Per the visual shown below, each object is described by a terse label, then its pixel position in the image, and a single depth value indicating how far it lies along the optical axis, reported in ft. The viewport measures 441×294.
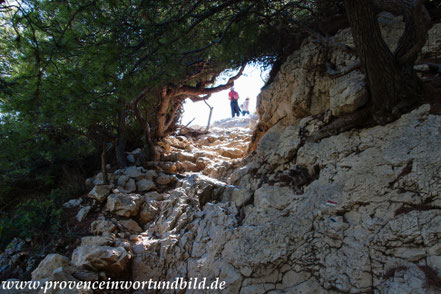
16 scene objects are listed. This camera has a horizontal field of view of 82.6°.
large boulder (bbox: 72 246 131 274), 12.78
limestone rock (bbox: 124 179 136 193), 19.84
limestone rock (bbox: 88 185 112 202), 18.33
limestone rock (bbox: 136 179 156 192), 20.25
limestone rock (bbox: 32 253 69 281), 12.28
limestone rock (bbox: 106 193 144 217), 17.35
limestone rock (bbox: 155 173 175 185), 21.56
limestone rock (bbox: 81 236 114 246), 14.43
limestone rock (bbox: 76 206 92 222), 17.41
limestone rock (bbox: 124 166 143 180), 21.22
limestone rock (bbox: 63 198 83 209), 19.46
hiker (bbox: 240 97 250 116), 51.05
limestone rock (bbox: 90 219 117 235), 15.87
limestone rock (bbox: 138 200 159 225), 17.62
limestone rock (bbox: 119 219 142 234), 16.60
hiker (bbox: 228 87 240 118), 42.86
